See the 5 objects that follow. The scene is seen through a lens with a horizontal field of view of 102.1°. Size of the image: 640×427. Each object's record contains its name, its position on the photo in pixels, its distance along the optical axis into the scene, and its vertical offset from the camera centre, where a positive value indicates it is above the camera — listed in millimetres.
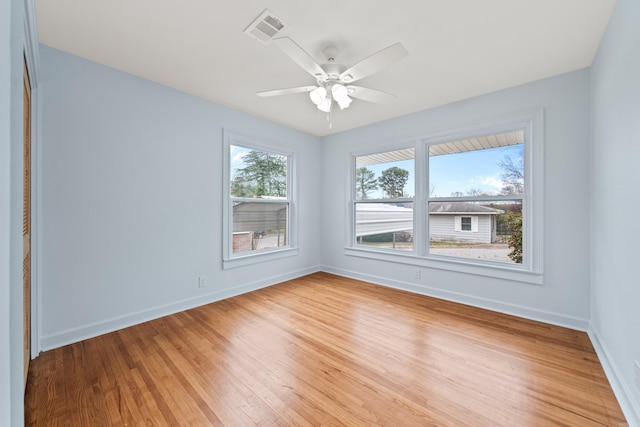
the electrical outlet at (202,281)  3092 -835
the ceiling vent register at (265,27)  1799 +1354
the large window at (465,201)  2785 +171
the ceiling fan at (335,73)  1692 +1076
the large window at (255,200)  3441 +190
